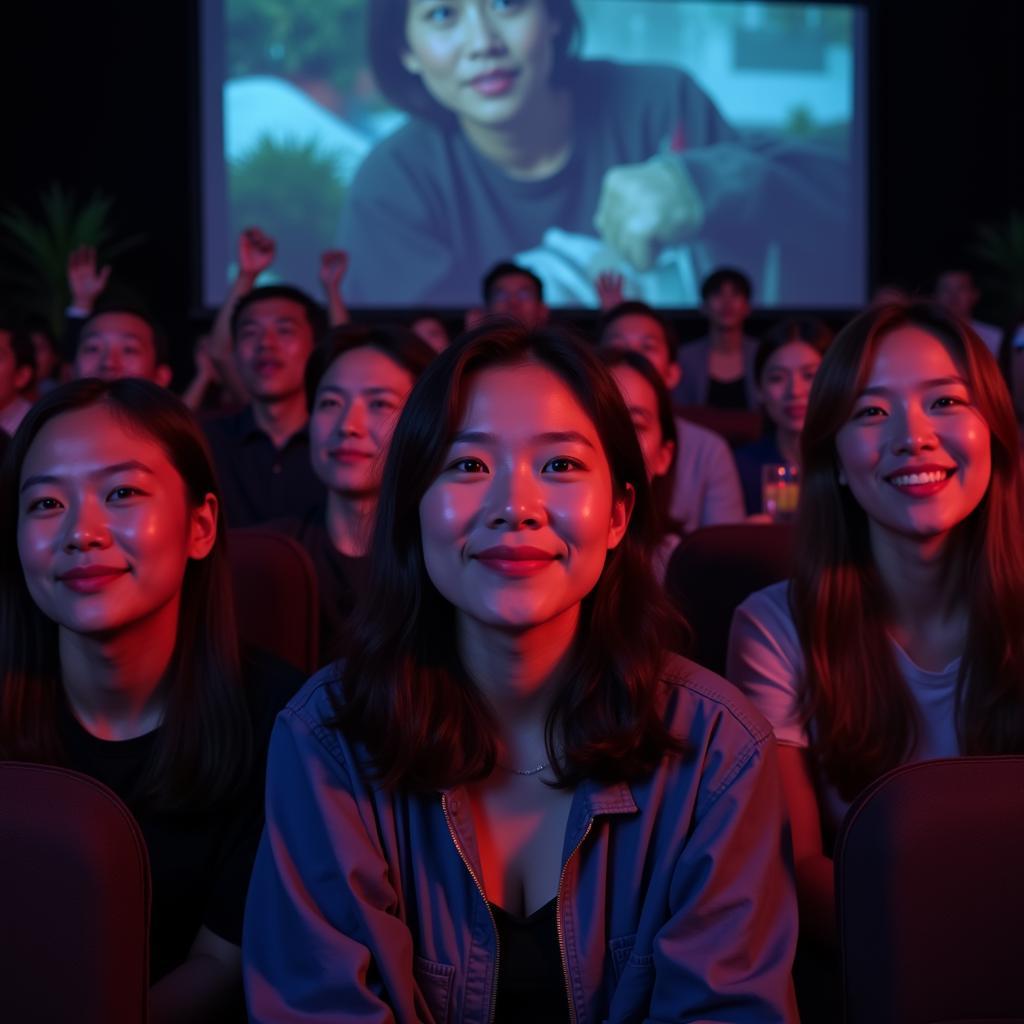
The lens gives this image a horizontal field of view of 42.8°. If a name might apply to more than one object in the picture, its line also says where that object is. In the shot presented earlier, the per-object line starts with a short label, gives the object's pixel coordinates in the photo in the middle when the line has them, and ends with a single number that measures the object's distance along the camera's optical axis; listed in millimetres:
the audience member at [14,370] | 3938
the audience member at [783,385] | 3887
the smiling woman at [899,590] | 1692
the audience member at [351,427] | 2652
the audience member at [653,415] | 3004
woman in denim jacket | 1232
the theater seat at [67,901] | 1116
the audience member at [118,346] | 4078
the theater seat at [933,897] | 1135
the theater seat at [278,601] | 2096
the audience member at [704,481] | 3631
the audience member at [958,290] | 6996
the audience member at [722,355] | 6301
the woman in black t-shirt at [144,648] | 1517
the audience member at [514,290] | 5523
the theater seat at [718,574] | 2137
